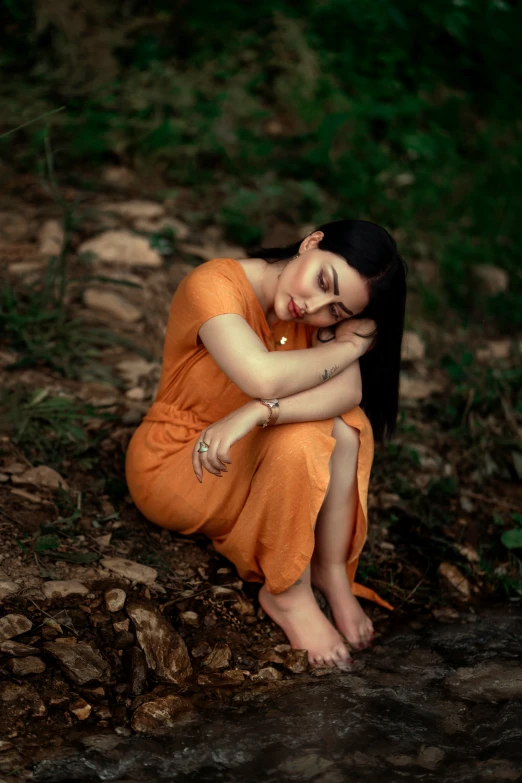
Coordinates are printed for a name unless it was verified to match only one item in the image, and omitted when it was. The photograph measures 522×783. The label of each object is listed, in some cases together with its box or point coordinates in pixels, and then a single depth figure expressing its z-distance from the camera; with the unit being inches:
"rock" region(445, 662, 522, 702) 147.3
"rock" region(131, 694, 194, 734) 140.0
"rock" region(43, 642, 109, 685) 142.9
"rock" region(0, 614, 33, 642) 143.4
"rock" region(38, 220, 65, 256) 198.0
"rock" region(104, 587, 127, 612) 149.0
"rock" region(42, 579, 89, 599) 148.2
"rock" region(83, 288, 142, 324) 190.5
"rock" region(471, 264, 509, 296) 223.1
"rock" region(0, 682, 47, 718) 139.3
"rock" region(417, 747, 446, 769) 137.9
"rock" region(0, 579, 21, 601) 146.3
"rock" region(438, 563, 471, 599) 163.7
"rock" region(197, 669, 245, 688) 146.4
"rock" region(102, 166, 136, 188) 215.5
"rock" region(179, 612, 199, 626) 151.6
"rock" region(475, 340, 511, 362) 204.0
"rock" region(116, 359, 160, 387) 180.4
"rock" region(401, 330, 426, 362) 200.4
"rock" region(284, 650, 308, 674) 150.2
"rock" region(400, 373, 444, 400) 191.7
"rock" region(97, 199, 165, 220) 207.5
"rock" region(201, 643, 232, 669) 148.4
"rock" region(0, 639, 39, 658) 142.4
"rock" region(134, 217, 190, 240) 205.4
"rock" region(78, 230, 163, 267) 199.0
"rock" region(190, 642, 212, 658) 149.2
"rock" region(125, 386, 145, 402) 177.2
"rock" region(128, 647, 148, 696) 144.1
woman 147.8
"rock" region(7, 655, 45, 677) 141.5
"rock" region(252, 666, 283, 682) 148.1
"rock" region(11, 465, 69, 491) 160.0
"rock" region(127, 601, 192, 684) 146.2
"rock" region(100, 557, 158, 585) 152.9
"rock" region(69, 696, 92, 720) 140.2
